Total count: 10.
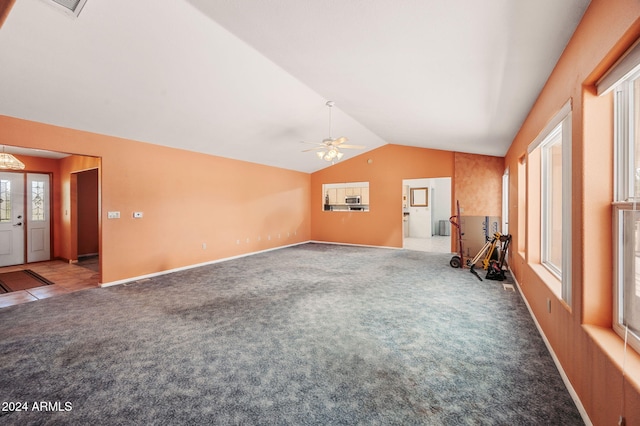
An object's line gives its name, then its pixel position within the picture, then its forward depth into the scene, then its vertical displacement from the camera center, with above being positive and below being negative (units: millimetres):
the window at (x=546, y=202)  2943 +135
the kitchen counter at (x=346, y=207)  9398 +198
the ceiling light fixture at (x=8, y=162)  4906 +923
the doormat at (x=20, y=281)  4629 -1233
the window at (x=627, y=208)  1517 +24
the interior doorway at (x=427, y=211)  10945 +66
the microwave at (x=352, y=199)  9414 +469
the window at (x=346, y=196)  9438 +573
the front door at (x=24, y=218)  6230 -122
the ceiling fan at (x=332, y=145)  4830 +1211
